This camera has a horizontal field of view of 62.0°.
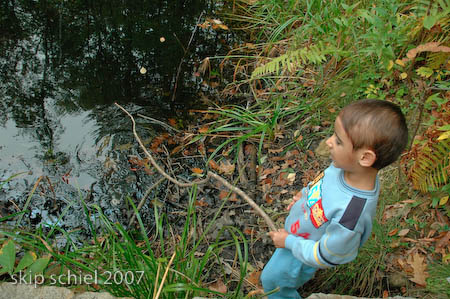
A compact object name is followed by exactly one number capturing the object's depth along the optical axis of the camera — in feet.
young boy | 4.88
